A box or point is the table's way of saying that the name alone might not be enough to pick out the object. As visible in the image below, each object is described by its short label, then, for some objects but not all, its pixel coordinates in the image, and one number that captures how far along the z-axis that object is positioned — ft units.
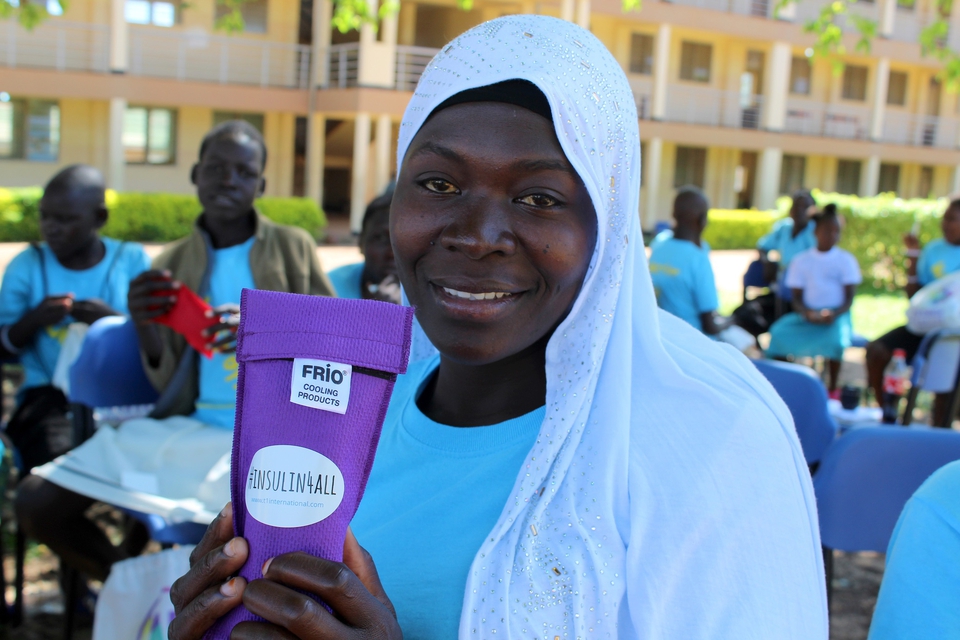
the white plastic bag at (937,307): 18.61
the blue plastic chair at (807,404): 11.95
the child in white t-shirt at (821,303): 22.84
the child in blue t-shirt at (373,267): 13.00
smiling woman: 3.80
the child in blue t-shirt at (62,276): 12.67
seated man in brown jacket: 10.37
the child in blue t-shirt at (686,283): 19.94
